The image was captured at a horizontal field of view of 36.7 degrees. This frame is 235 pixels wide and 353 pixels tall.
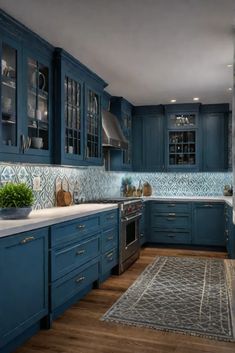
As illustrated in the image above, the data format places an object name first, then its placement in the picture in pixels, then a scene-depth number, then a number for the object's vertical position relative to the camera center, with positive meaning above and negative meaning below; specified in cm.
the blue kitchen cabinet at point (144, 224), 588 -71
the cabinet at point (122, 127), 594 +97
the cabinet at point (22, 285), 229 -73
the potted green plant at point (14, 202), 276 -16
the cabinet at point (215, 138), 633 +81
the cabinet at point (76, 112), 368 +82
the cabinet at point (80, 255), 296 -72
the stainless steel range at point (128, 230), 455 -66
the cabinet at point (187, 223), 595 -70
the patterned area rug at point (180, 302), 294 -117
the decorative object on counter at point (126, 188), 665 -11
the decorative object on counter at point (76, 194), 464 -16
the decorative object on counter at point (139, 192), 666 -18
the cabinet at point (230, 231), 443 -67
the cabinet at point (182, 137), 642 +83
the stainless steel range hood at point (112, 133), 503 +74
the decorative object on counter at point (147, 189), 675 -13
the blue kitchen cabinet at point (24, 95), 289 +79
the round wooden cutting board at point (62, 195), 417 -15
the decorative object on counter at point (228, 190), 641 -14
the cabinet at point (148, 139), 660 +82
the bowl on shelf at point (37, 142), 329 +38
